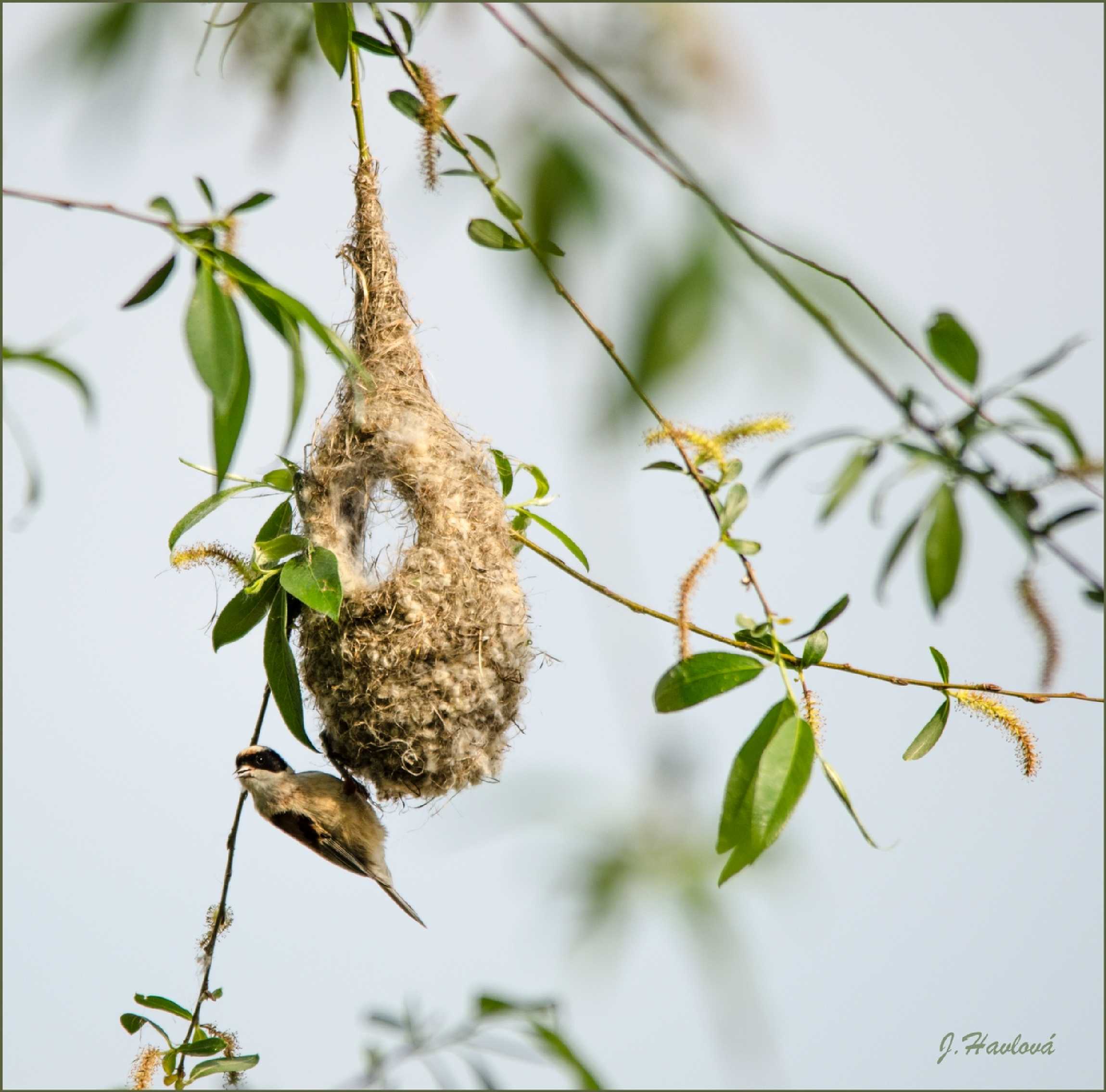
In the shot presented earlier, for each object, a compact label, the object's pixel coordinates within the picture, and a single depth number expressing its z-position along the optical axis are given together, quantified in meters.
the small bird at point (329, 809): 7.24
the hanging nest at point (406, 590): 7.18
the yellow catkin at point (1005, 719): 7.04
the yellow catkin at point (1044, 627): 6.61
